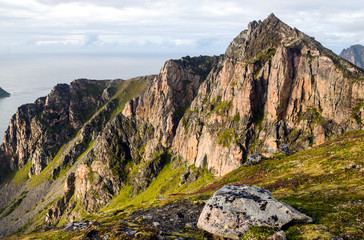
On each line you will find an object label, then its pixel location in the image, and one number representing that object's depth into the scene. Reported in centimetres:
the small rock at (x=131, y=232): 2462
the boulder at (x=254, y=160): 6862
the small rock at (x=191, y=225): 2878
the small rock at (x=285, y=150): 7048
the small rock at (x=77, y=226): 4046
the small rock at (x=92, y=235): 2647
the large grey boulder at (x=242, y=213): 2222
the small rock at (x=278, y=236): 1951
